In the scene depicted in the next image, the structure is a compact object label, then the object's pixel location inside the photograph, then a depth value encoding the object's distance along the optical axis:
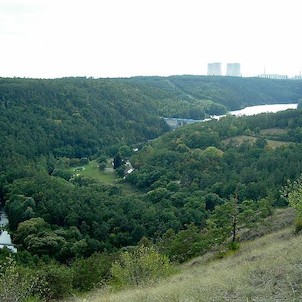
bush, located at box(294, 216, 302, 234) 21.39
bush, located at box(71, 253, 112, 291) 24.50
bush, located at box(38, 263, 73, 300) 21.98
